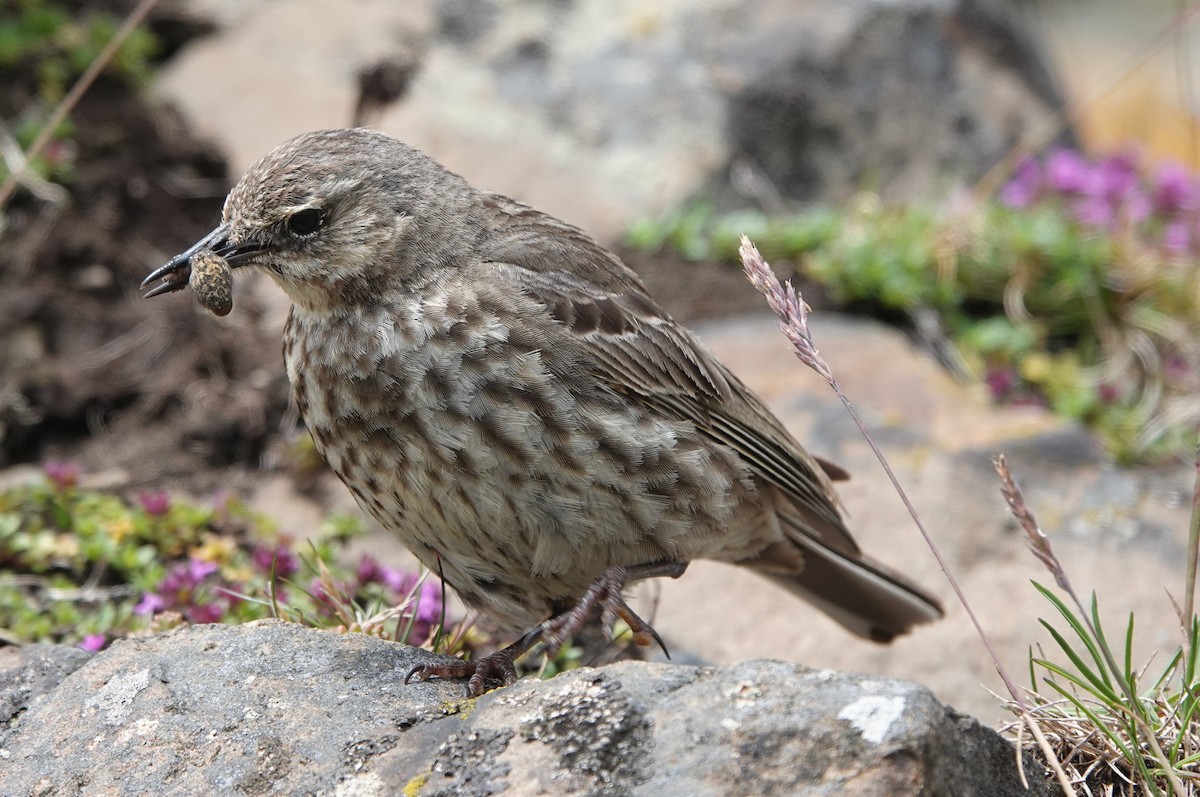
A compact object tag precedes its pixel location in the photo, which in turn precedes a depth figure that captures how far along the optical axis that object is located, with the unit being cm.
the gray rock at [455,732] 487
